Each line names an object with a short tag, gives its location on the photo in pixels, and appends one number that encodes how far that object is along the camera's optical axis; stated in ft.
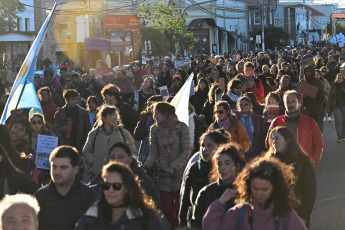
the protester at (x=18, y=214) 24.91
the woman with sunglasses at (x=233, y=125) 53.97
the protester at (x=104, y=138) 49.38
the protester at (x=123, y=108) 66.03
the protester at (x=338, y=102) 95.57
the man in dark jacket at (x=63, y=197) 32.30
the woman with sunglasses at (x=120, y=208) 27.52
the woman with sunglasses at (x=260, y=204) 26.72
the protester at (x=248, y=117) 58.62
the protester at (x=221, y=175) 31.83
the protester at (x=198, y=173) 36.82
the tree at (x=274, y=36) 455.51
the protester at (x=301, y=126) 48.00
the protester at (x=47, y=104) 72.74
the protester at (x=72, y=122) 62.79
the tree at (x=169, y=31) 252.89
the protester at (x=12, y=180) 36.04
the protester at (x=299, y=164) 38.05
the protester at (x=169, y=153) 48.22
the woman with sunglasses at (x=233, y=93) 72.54
